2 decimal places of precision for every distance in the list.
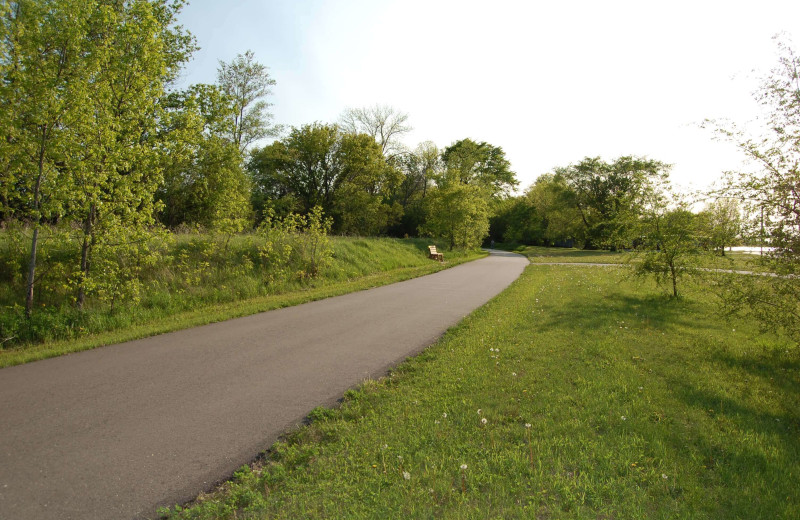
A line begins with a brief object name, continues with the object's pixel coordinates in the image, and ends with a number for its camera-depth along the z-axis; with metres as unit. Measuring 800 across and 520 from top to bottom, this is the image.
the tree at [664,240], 10.91
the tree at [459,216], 33.00
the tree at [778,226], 5.85
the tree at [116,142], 8.19
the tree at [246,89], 29.83
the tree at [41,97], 7.65
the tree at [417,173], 53.96
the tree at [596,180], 50.81
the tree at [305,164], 34.62
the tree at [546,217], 55.66
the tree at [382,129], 48.09
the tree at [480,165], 52.28
